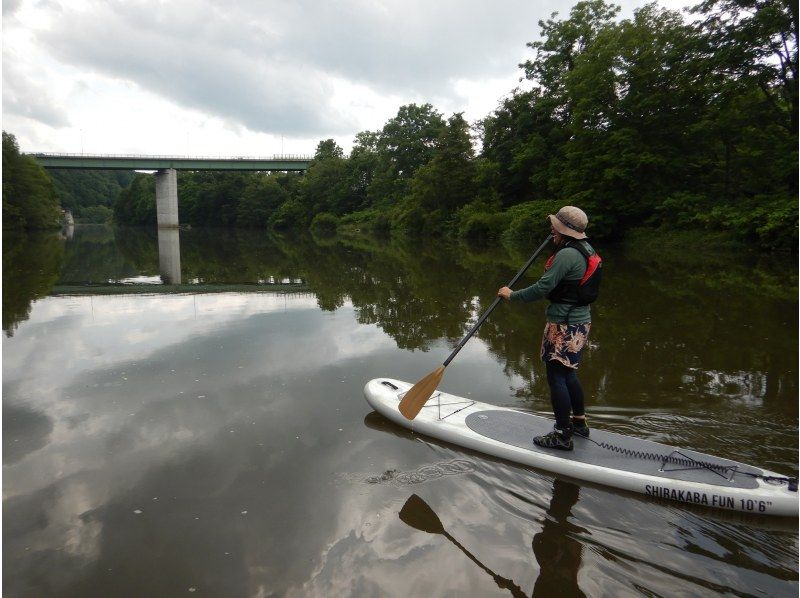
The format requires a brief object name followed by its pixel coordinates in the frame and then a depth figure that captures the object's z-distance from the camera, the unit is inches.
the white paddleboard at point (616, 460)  137.9
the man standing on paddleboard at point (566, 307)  157.2
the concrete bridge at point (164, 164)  2568.9
